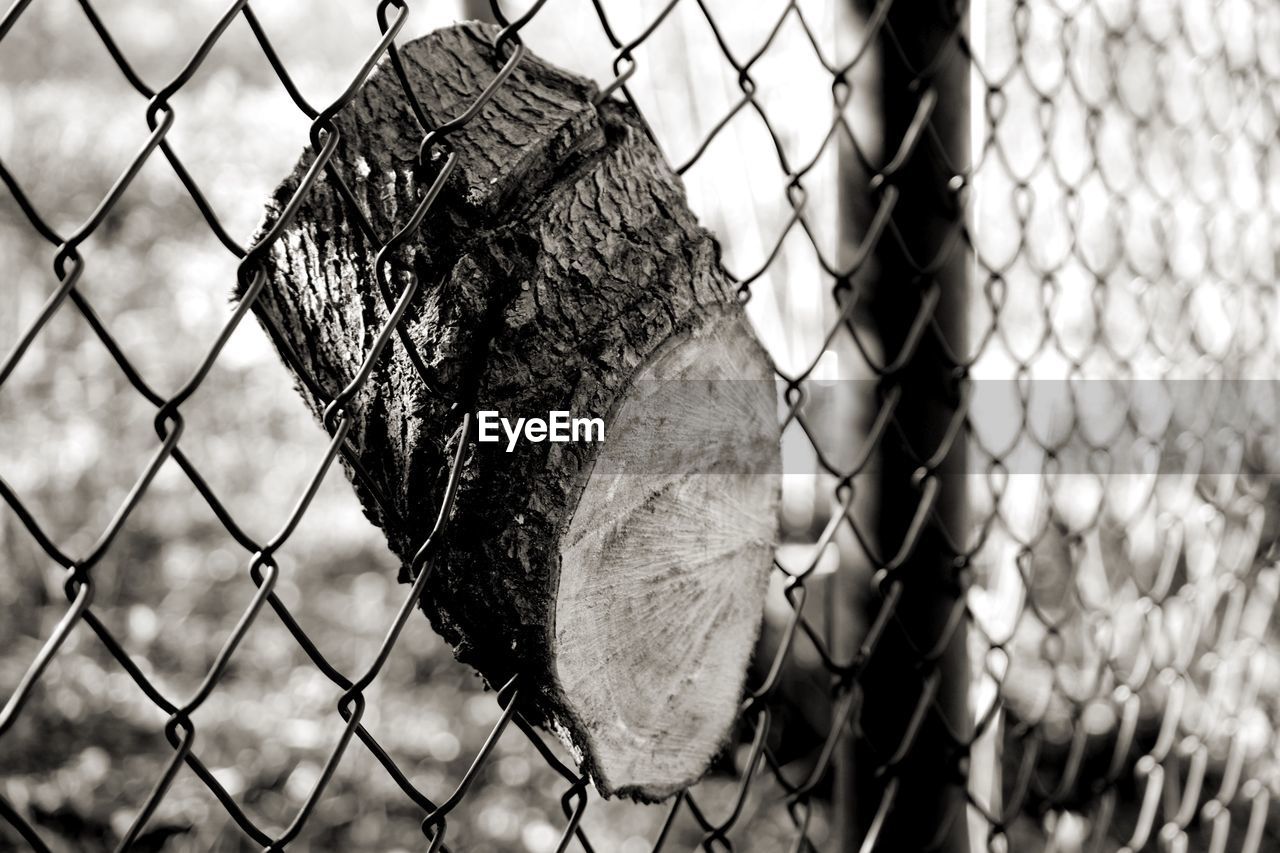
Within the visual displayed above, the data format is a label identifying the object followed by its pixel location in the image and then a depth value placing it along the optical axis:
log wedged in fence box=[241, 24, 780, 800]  1.07
